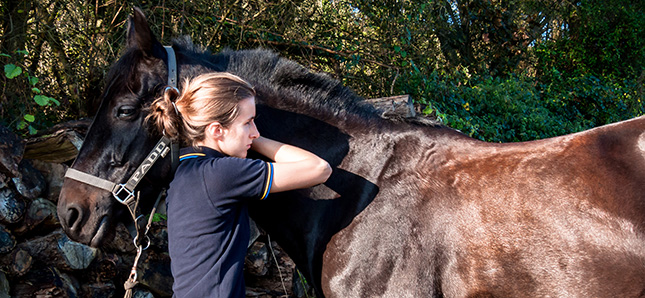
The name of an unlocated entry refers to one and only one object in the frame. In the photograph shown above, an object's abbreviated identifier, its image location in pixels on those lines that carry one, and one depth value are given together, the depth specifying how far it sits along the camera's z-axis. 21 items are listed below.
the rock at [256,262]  4.55
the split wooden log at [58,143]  3.76
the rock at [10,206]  3.54
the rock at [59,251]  3.71
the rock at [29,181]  3.65
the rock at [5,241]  3.50
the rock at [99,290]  3.83
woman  2.00
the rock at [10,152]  3.50
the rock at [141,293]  4.14
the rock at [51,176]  3.87
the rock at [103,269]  3.90
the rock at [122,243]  4.05
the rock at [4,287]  3.41
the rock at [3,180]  3.52
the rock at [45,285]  3.56
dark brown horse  2.03
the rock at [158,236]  4.23
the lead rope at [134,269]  2.16
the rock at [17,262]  3.51
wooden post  2.54
